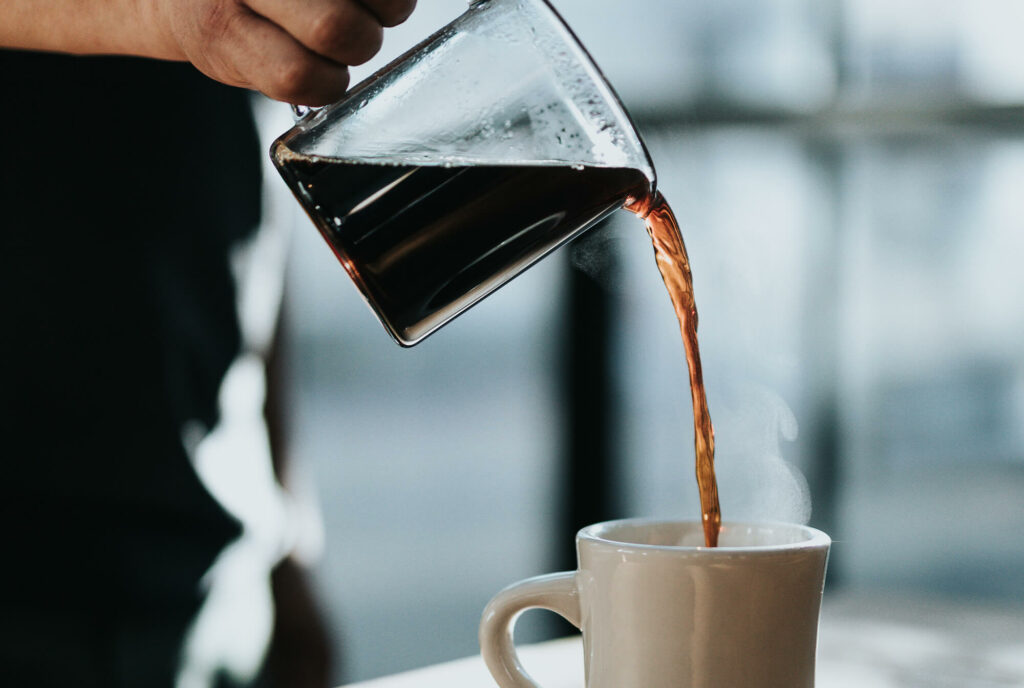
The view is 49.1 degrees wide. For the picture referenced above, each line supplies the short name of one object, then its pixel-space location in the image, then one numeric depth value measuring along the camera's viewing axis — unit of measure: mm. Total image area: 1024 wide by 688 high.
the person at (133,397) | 1021
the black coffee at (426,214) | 616
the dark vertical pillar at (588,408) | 2713
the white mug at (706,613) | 589
